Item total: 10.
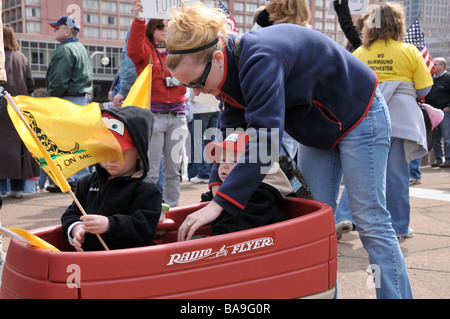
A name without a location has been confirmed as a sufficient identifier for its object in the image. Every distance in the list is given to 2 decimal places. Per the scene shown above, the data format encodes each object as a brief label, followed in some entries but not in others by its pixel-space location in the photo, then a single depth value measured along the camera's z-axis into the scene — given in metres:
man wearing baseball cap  5.92
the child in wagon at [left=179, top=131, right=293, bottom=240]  2.27
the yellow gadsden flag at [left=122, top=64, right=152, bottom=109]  2.71
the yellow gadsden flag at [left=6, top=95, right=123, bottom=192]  1.91
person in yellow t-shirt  3.96
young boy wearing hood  2.26
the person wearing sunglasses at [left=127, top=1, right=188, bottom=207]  4.49
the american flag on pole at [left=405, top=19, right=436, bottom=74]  6.59
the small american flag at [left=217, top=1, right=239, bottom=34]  5.46
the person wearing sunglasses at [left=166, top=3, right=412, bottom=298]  1.89
